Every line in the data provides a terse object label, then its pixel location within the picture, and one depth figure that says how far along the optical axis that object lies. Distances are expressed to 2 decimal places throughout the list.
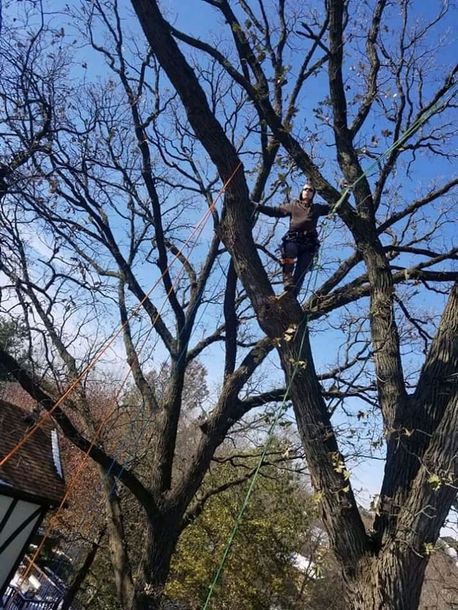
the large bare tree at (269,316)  2.78
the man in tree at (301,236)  4.61
